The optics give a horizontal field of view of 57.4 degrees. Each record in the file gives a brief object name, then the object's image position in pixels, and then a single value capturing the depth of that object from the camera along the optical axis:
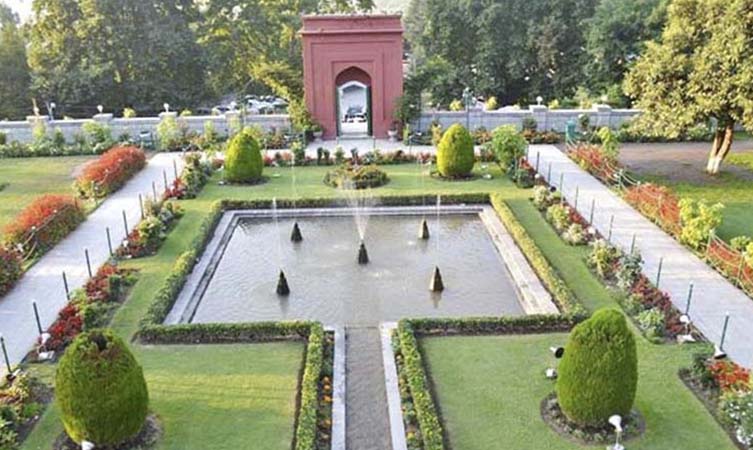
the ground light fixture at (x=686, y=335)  10.84
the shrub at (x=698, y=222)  14.44
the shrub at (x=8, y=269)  13.28
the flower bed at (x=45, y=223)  15.22
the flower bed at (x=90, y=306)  11.05
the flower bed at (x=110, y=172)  19.75
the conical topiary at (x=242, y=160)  20.64
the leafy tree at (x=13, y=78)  34.84
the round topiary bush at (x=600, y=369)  8.23
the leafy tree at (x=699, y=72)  16.97
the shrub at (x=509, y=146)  20.86
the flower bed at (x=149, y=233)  15.03
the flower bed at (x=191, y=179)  19.36
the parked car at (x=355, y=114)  38.39
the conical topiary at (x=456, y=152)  20.53
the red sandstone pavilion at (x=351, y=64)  26.06
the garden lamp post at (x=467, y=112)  27.48
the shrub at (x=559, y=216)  15.98
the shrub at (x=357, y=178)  20.12
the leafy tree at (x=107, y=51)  32.38
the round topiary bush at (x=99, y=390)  7.92
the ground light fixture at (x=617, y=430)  7.88
